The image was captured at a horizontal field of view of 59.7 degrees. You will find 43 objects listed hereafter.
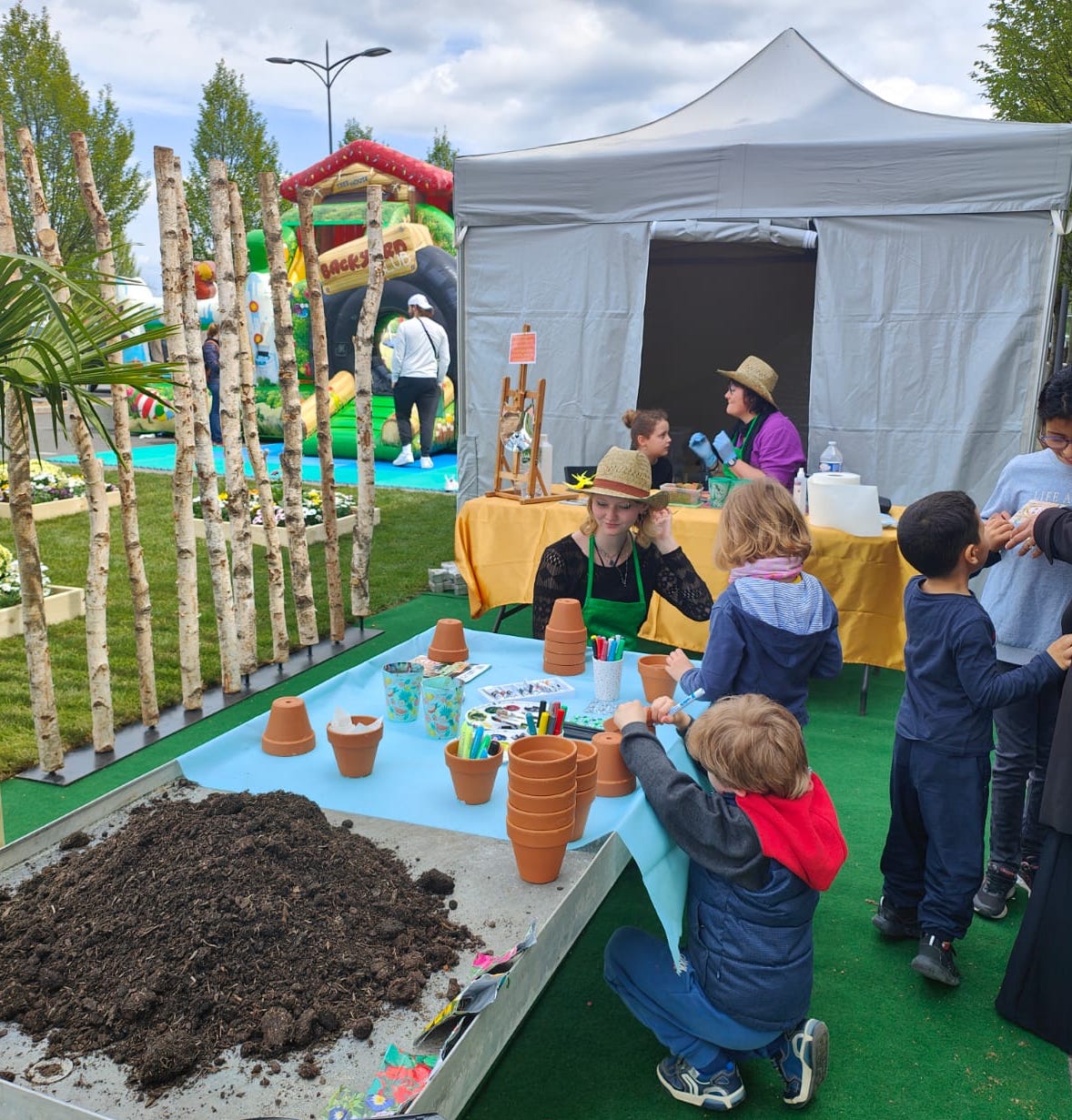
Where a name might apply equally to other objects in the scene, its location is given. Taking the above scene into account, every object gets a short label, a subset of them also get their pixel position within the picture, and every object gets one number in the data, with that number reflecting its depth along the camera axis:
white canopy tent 5.39
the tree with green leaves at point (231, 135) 28.12
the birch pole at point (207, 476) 4.12
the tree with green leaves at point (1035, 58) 14.89
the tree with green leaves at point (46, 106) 17.16
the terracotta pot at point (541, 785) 1.79
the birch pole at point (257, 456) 4.60
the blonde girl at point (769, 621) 2.55
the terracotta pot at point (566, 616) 2.92
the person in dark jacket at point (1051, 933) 2.21
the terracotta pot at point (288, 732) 2.31
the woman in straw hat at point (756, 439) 5.24
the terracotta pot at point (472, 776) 2.05
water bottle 5.45
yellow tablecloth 4.64
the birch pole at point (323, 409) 5.02
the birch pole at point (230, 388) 4.43
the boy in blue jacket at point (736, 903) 1.84
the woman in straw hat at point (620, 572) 3.58
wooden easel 5.34
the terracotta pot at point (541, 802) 1.78
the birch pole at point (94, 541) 3.54
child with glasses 2.84
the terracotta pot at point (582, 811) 1.93
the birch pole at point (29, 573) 3.29
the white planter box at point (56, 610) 5.35
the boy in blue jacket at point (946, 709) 2.39
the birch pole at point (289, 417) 4.73
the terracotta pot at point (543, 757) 1.81
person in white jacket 10.91
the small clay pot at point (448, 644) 2.88
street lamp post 18.31
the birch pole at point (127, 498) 3.73
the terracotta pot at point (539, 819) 1.77
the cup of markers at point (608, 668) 2.59
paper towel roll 4.59
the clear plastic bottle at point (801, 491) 5.06
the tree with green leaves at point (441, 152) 37.09
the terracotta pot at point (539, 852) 1.77
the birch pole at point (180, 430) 3.98
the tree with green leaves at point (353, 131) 37.38
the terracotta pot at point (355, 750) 2.16
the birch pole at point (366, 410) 5.37
